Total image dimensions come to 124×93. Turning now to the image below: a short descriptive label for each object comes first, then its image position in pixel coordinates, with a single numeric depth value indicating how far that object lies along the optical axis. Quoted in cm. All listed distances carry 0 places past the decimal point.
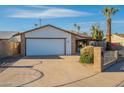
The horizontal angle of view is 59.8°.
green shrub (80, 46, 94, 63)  725
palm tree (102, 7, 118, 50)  1837
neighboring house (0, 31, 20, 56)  1088
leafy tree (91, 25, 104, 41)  2206
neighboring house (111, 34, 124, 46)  2506
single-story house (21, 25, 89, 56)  1216
